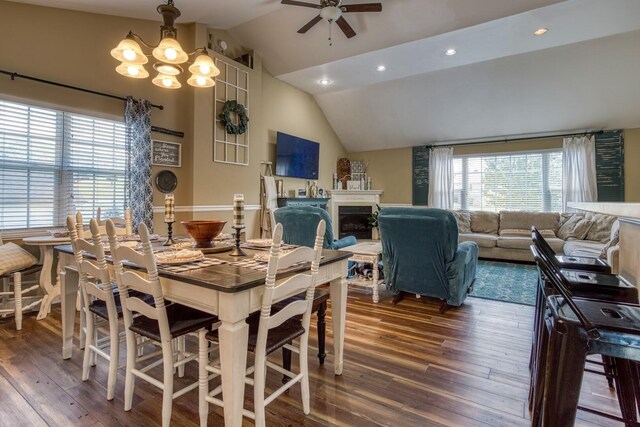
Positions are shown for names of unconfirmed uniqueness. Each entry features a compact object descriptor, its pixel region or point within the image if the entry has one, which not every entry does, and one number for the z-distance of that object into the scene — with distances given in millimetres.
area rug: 3785
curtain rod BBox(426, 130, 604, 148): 5950
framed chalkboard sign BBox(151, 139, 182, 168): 4234
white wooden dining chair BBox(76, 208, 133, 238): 2338
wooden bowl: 2049
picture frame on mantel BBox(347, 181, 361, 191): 7863
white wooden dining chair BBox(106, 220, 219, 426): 1465
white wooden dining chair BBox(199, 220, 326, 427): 1402
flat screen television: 6035
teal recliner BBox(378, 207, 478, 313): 3070
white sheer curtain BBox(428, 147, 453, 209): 7281
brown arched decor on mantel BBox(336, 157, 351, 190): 8078
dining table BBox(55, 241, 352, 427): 1323
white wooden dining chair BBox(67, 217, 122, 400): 1753
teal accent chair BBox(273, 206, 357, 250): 3506
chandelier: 2217
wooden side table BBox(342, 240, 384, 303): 3537
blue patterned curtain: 3914
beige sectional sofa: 5238
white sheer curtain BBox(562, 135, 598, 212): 5906
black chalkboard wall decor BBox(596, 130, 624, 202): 5750
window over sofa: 6391
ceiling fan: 3500
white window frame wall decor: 4738
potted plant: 7676
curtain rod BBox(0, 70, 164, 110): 3065
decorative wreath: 4777
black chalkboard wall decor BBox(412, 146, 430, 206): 7523
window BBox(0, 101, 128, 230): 3164
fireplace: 7637
